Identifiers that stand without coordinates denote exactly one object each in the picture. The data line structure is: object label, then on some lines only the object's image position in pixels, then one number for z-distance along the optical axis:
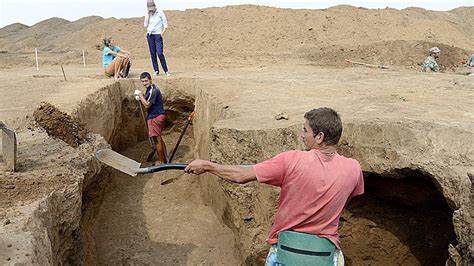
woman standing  10.10
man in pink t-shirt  2.94
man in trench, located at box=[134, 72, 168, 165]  7.93
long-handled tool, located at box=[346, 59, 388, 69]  14.61
